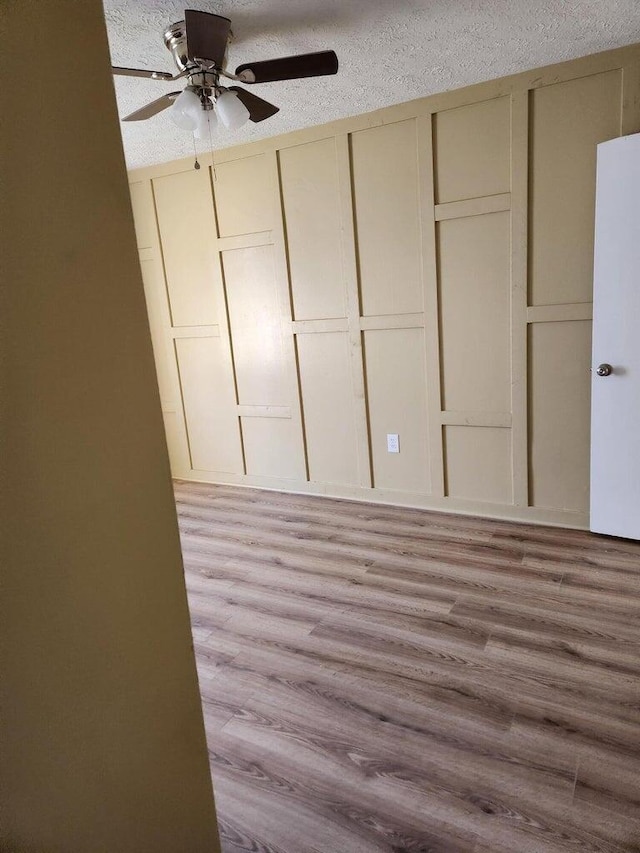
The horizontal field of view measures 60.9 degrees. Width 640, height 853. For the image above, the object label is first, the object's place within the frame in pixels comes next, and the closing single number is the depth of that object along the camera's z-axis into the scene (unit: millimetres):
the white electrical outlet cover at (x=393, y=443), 3568
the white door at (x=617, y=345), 2551
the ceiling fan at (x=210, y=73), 1882
